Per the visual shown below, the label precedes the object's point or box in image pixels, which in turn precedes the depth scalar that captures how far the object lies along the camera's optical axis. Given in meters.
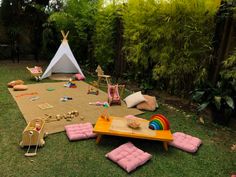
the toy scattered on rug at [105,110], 3.92
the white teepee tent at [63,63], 6.21
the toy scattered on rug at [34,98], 4.33
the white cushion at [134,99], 4.22
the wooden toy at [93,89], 5.05
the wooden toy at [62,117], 3.44
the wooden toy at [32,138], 2.56
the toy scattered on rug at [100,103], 4.26
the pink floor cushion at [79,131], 2.87
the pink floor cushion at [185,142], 2.81
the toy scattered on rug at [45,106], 3.93
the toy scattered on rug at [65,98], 4.45
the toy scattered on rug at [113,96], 4.35
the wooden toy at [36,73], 5.87
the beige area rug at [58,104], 3.51
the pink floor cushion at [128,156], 2.34
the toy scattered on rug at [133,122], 2.89
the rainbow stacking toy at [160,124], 2.93
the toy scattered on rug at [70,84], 5.49
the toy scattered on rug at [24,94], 4.46
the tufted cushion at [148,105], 4.19
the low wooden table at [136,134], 2.71
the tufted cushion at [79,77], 6.34
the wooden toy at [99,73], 5.65
